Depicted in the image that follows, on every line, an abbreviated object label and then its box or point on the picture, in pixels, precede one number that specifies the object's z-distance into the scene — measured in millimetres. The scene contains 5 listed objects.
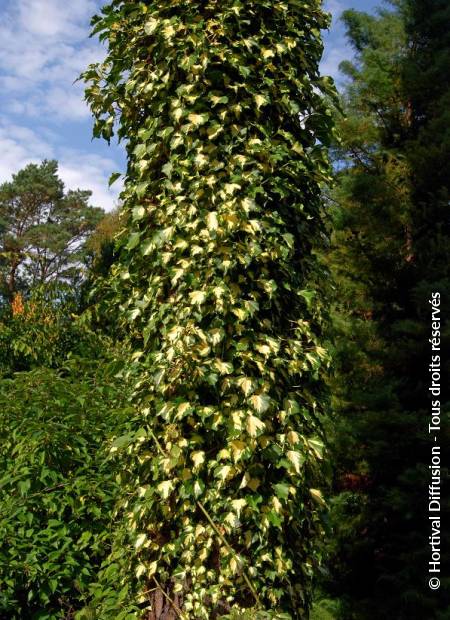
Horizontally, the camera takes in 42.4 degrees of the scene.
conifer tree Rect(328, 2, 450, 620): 5828
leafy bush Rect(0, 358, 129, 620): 2857
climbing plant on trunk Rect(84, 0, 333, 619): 2328
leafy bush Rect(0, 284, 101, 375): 6531
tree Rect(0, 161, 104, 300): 28281
